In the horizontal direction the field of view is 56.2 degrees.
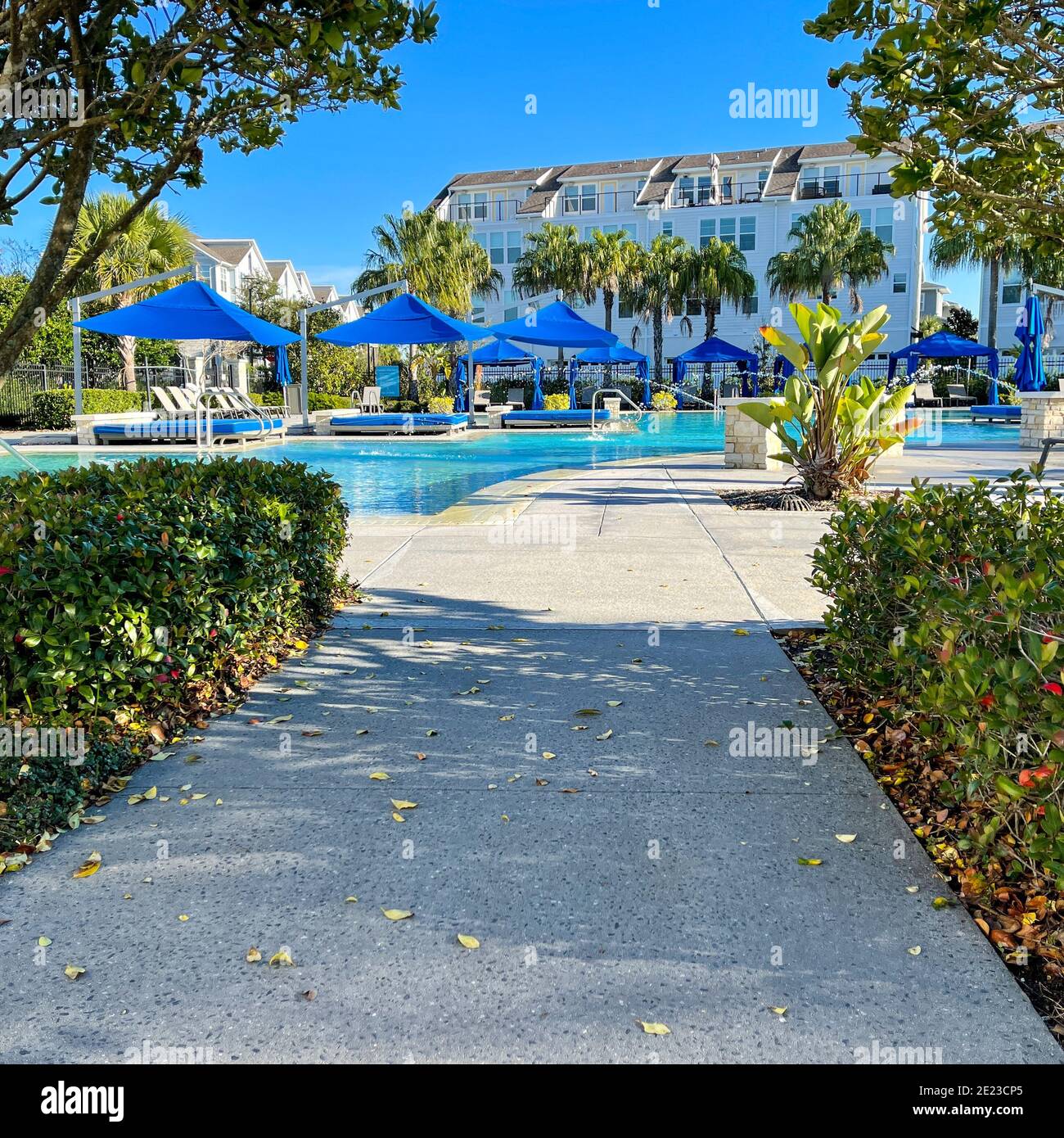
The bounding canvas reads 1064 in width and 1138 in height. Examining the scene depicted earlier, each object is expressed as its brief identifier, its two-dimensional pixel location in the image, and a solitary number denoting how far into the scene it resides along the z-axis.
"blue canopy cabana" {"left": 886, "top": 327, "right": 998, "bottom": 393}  39.03
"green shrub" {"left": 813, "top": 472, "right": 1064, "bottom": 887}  2.79
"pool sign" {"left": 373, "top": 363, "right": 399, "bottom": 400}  41.84
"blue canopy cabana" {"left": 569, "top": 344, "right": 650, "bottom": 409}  36.93
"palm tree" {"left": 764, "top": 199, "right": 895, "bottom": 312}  49.12
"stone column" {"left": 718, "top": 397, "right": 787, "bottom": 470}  16.30
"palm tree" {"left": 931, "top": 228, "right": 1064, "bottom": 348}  42.88
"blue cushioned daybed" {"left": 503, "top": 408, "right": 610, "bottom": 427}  32.41
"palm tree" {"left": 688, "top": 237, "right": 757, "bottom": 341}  48.34
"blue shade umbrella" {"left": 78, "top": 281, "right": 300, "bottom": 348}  22.19
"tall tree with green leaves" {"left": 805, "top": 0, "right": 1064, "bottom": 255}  3.86
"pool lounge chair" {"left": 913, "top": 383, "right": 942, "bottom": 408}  39.19
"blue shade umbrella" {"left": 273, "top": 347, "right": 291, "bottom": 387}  32.53
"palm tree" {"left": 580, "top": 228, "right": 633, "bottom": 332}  47.81
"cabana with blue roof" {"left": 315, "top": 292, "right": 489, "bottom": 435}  26.23
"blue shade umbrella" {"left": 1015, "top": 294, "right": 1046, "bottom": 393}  25.44
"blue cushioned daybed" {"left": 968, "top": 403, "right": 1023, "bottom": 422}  33.44
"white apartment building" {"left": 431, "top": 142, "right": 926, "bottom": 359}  53.41
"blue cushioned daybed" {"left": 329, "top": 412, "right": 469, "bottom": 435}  28.95
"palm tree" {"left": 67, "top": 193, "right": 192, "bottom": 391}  32.88
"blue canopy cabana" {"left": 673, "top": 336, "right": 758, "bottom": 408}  40.47
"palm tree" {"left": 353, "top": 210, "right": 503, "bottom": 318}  43.81
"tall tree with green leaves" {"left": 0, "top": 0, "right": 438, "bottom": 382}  4.38
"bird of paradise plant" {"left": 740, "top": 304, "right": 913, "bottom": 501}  11.58
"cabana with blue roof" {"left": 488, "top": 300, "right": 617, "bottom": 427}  27.17
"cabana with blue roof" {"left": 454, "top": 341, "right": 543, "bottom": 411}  34.62
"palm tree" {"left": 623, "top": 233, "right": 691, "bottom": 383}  48.66
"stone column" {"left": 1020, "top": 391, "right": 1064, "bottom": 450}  20.73
